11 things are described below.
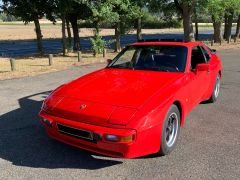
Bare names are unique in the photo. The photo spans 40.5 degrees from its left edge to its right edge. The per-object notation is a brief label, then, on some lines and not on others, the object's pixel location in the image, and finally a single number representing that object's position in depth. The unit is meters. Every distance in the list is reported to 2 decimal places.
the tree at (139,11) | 20.62
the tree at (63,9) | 17.63
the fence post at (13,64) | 12.89
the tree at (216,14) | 22.46
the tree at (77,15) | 18.90
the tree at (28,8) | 18.42
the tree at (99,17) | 17.91
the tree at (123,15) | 19.17
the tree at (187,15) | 23.44
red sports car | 3.91
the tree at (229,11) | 24.38
